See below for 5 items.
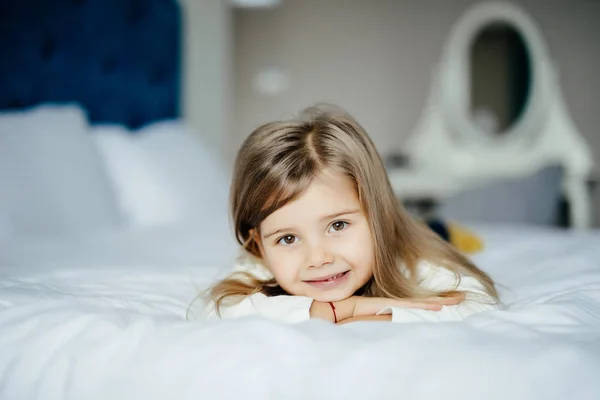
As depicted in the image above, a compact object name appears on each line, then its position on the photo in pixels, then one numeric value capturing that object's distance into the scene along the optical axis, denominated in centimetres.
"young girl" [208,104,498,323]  79
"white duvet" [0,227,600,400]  56
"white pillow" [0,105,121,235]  140
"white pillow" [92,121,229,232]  195
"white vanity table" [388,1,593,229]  389
